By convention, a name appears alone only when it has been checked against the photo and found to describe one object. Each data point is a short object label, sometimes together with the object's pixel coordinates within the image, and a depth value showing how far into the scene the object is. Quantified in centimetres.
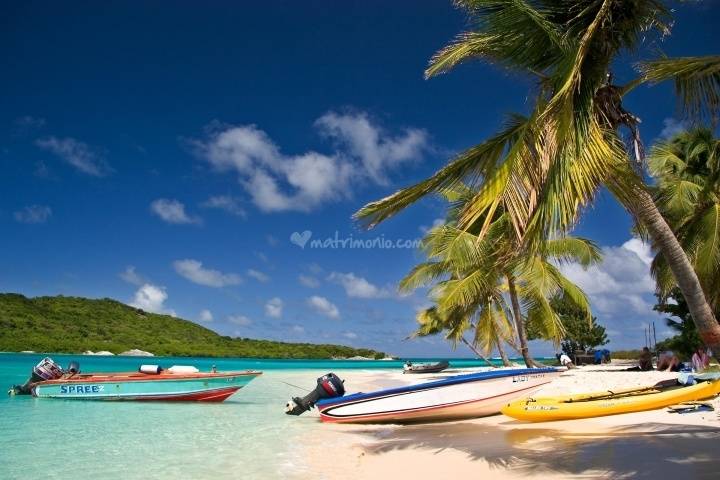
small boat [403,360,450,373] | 3130
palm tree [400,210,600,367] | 1294
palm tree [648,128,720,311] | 820
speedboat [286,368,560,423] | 909
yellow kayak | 772
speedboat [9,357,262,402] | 1415
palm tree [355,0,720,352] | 399
